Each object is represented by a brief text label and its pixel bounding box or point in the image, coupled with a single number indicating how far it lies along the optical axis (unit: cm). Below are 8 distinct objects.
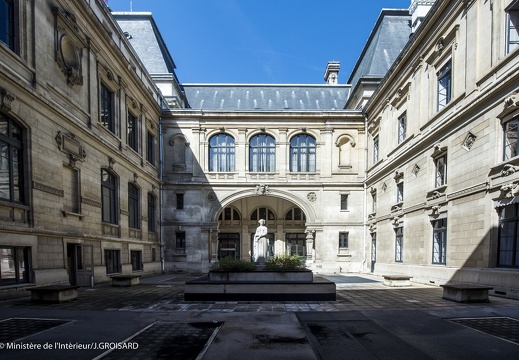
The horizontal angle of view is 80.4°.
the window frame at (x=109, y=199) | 1752
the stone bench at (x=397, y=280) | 1536
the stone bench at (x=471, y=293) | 1042
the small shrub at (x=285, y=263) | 1252
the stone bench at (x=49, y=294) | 1025
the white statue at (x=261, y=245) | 1488
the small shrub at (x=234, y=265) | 1230
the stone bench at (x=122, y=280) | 1514
